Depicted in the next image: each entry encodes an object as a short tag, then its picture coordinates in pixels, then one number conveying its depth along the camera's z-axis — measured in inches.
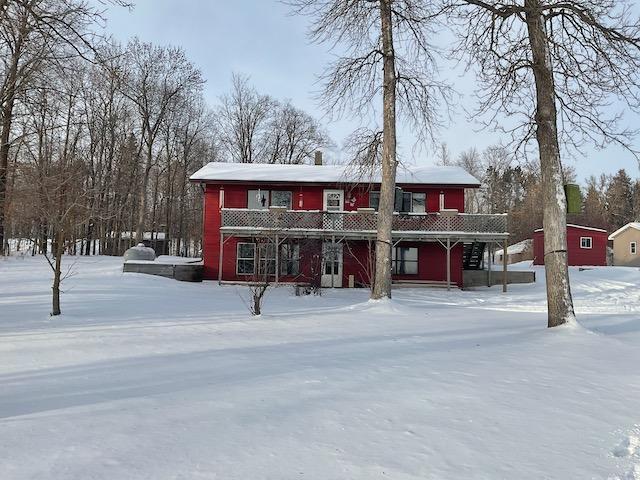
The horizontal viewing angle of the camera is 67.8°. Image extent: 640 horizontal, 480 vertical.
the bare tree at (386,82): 514.6
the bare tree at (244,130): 1806.1
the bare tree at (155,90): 1374.3
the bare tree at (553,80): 368.8
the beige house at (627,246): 1784.0
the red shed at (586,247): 1441.9
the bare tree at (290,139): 1843.0
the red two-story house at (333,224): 846.5
